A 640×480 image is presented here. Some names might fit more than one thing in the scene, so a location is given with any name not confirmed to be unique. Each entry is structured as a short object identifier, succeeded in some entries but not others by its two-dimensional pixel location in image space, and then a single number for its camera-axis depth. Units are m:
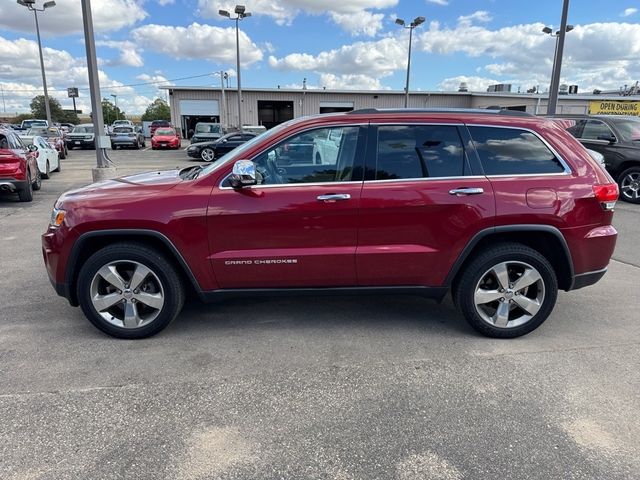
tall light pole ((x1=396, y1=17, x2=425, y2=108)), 28.05
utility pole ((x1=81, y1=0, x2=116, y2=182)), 11.73
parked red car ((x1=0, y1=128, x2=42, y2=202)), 9.62
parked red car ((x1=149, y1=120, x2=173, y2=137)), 46.54
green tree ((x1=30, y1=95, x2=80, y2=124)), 93.88
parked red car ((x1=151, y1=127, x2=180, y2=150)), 31.28
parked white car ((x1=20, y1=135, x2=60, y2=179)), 13.85
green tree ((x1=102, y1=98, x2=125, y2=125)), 109.66
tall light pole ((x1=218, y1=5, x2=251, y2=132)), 27.03
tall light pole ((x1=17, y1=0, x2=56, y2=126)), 25.85
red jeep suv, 3.59
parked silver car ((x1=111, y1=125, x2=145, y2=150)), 31.97
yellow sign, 23.04
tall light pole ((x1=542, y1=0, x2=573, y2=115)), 14.06
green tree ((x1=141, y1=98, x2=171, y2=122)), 124.83
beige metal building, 44.25
